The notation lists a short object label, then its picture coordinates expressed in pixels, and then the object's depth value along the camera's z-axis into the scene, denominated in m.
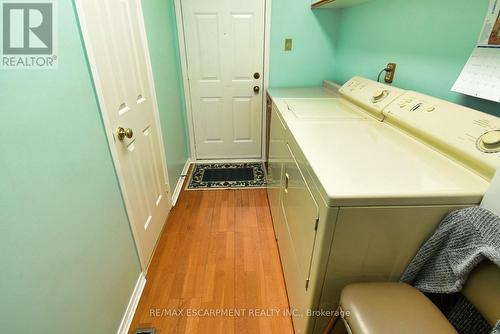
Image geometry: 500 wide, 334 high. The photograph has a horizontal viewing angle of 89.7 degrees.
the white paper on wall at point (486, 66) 0.96
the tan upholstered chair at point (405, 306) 0.71
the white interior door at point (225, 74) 2.51
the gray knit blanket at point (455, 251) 0.69
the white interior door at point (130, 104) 1.18
